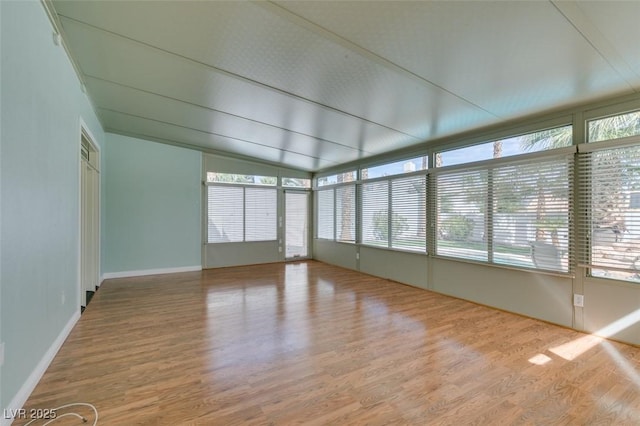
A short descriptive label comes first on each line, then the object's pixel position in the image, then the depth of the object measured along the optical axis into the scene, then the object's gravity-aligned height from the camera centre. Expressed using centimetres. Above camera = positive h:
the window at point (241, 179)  658 +85
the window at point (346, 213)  660 +3
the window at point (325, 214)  731 +0
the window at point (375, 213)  569 +3
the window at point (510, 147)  332 +90
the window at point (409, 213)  489 +2
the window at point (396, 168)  499 +89
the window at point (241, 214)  659 +0
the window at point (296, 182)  761 +86
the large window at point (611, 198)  276 +16
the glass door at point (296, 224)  767 -26
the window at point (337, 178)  672 +90
